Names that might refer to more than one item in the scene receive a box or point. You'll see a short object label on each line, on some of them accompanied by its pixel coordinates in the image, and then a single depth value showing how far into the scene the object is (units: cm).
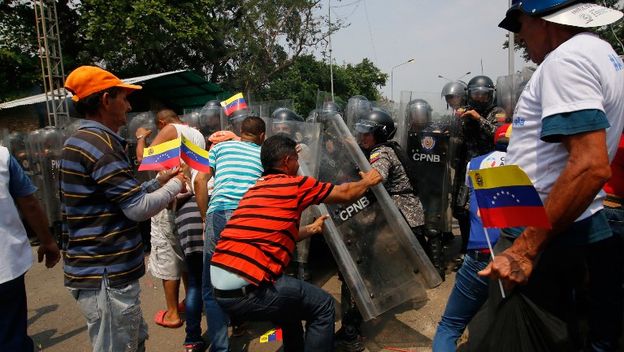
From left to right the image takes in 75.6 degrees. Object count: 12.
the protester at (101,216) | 197
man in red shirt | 224
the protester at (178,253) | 320
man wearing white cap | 126
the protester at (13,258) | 219
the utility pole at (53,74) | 1108
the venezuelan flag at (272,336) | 340
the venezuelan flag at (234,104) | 521
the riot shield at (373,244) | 307
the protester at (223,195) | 289
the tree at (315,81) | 2300
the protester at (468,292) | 230
